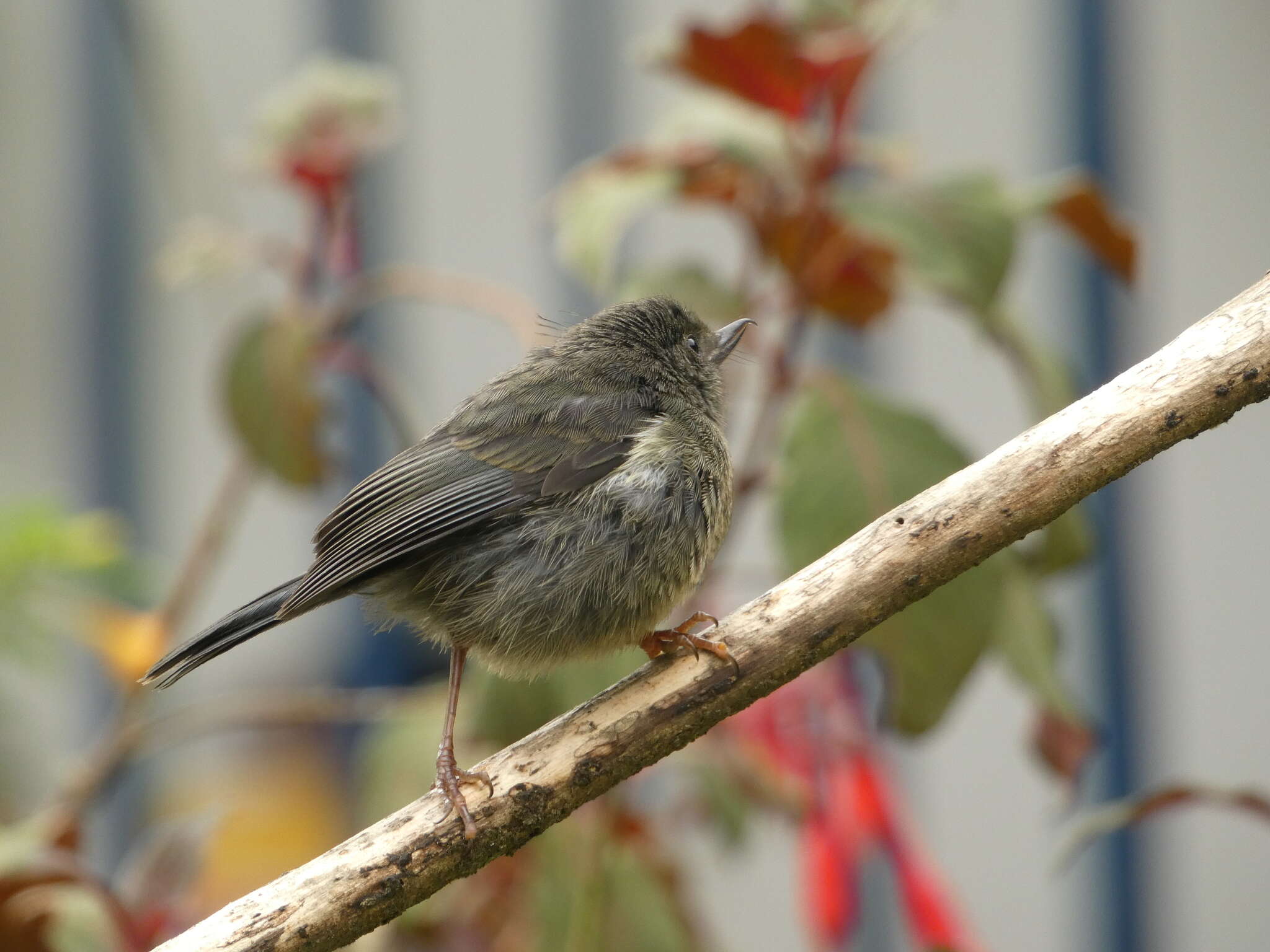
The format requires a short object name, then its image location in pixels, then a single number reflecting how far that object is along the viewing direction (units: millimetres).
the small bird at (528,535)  4281
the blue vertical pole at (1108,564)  9555
